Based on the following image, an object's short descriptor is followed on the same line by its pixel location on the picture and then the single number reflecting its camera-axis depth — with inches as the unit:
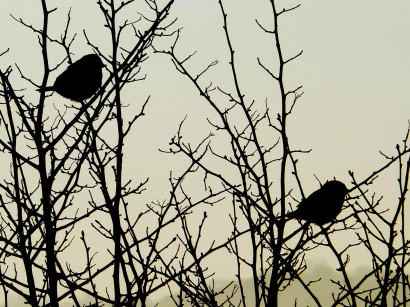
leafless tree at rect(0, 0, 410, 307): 273.4
